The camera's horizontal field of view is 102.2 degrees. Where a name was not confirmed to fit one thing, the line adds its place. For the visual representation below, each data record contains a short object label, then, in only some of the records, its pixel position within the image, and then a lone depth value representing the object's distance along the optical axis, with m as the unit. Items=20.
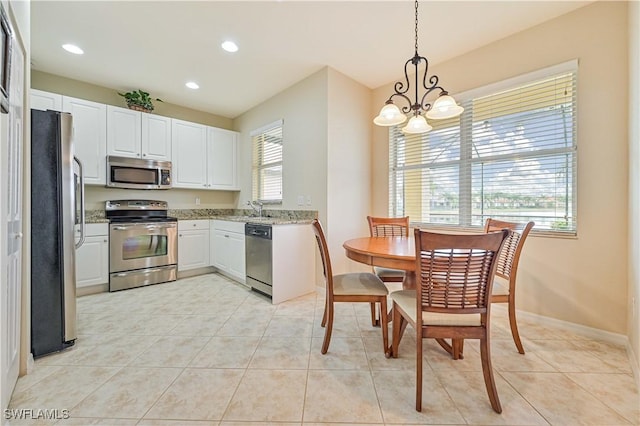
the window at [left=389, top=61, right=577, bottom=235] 2.30
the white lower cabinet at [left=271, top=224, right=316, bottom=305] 2.96
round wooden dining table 1.63
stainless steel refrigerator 1.84
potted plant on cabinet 3.62
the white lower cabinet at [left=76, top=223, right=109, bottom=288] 3.12
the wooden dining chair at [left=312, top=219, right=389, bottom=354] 1.90
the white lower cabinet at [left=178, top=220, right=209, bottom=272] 3.90
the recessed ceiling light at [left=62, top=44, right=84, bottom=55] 2.71
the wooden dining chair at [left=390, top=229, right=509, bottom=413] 1.29
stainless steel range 3.34
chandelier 1.86
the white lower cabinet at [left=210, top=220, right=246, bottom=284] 3.53
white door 1.27
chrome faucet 4.09
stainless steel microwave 3.46
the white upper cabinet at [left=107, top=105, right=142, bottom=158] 3.46
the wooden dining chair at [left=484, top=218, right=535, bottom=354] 1.88
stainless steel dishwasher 3.00
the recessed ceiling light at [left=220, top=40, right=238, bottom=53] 2.66
